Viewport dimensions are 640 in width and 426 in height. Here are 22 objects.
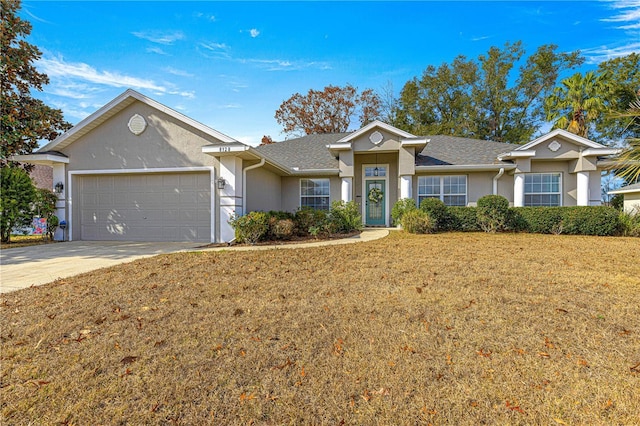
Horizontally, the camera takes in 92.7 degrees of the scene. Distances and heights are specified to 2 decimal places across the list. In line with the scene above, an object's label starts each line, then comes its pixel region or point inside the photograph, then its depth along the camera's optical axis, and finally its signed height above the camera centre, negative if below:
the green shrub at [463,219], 10.98 -0.41
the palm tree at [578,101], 16.12 +5.90
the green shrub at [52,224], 10.14 -0.58
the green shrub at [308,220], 10.27 -0.44
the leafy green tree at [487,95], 25.11 +9.72
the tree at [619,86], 18.46 +7.45
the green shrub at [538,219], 10.59 -0.40
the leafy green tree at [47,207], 9.97 -0.02
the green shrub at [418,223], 10.49 -0.53
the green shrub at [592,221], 10.31 -0.45
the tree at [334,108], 26.84 +8.84
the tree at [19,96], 12.11 +4.63
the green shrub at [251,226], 9.04 -0.57
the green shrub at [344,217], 10.85 -0.35
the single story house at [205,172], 9.78 +1.32
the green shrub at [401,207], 11.92 +0.02
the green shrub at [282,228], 9.34 -0.64
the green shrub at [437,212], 10.83 -0.16
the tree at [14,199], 9.39 +0.24
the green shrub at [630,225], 10.27 -0.57
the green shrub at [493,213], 10.64 -0.19
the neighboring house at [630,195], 12.49 +0.55
